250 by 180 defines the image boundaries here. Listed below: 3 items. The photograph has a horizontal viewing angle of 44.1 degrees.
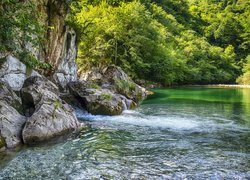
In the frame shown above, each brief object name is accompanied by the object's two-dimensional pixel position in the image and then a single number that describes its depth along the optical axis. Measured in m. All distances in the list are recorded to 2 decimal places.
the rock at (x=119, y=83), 28.38
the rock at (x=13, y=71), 17.06
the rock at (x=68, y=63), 27.56
